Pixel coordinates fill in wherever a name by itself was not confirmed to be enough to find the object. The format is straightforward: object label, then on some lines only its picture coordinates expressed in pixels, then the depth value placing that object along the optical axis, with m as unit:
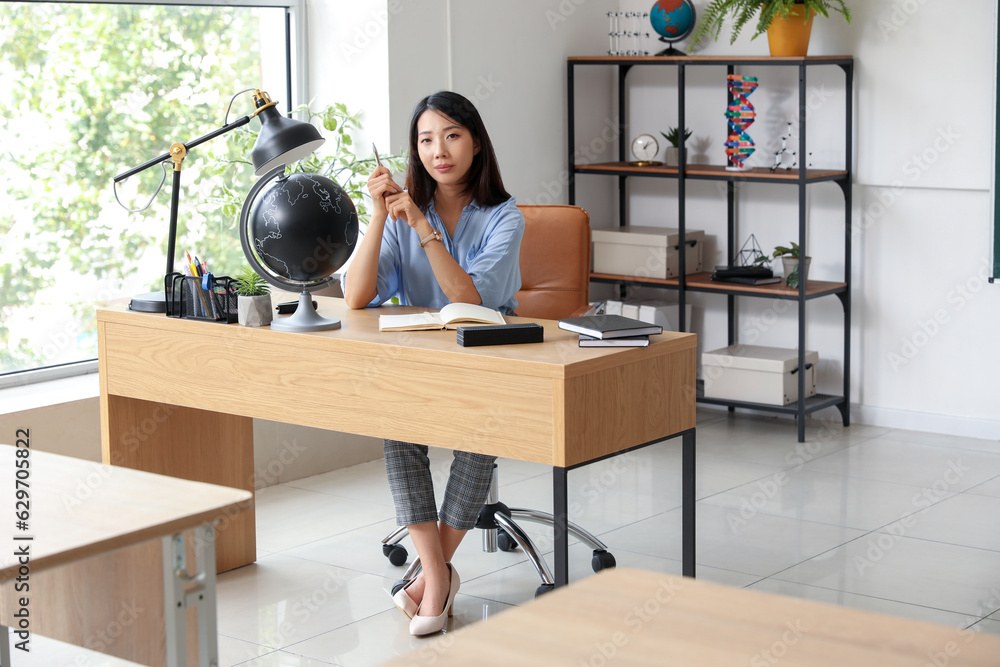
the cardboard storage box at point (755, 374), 4.77
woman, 2.92
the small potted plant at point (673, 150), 5.11
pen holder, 2.90
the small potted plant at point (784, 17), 4.62
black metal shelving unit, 4.65
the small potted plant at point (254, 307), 2.84
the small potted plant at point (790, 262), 4.80
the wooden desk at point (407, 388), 2.43
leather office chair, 3.50
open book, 2.72
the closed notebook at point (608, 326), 2.52
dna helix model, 4.82
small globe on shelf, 5.06
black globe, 2.71
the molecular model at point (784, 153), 4.95
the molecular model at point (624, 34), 5.29
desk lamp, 2.74
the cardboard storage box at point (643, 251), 5.05
